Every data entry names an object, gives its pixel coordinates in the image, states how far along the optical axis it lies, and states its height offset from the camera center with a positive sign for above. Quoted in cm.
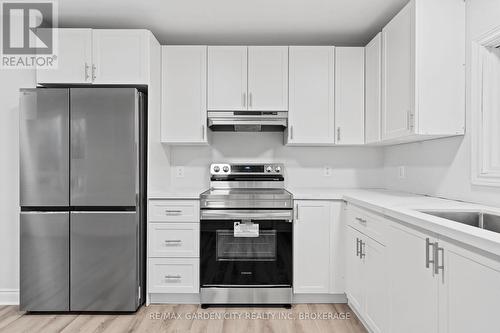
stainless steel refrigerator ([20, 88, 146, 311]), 255 -25
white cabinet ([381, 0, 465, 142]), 212 +65
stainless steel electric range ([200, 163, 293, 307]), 271 -70
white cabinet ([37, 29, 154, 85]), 270 +90
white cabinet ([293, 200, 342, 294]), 274 -70
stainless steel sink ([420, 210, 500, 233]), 176 -29
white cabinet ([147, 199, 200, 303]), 272 -68
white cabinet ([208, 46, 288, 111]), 304 +83
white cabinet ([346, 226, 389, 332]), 197 -78
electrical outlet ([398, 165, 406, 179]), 296 -6
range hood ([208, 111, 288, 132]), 302 +44
